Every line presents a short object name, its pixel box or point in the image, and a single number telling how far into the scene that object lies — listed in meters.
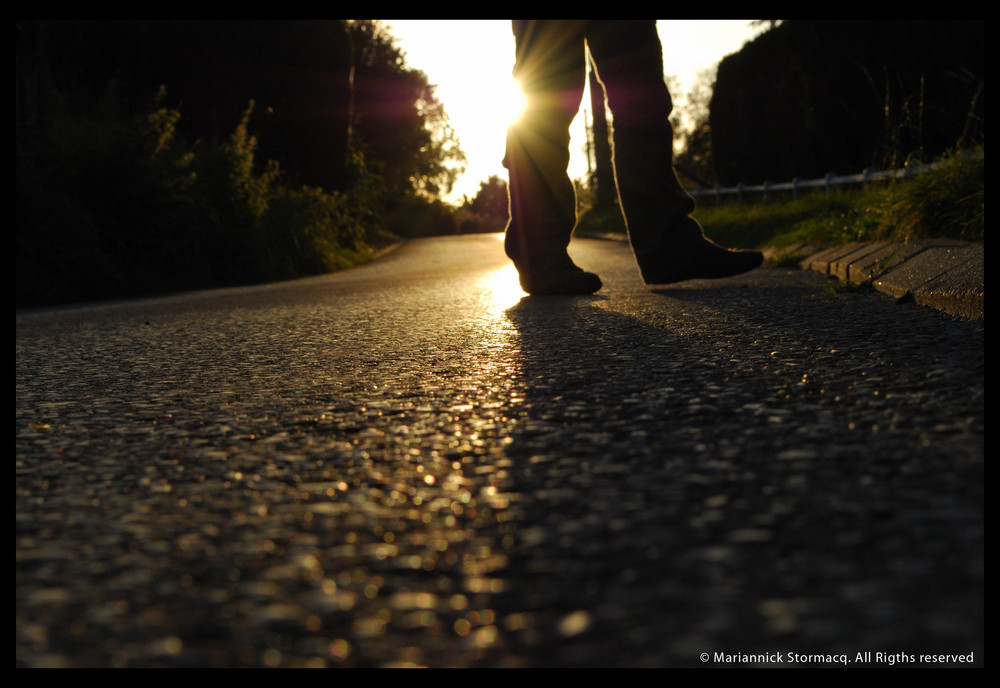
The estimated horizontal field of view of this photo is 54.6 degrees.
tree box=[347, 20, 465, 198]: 29.33
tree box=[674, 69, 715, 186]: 32.99
